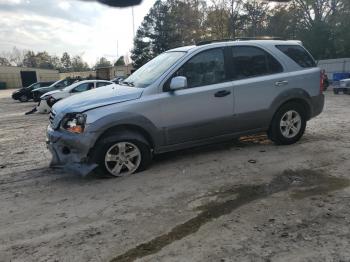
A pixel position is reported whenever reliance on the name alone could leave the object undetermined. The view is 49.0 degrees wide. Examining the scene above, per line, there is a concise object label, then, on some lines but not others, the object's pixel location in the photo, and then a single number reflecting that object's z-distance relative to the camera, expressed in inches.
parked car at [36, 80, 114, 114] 610.2
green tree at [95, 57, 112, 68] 4328.2
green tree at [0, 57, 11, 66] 4423.2
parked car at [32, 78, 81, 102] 900.6
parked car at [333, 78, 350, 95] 774.5
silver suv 206.7
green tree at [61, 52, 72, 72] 4832.7
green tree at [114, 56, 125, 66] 3430.1
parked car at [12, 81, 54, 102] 1120.8
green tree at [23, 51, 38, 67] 4559.5
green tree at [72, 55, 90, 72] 4539.9
